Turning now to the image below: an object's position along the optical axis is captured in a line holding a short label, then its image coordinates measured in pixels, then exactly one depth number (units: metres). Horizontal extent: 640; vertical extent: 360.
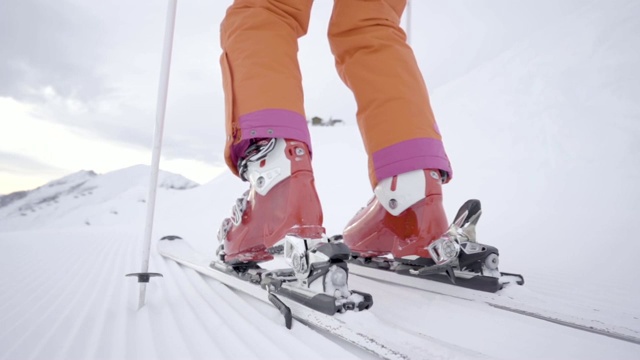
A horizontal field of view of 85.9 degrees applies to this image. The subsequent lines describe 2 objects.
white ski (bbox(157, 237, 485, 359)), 0.46
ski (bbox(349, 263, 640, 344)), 0.58
